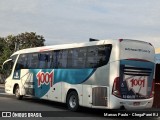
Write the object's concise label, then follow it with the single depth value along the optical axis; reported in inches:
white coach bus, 556.1
